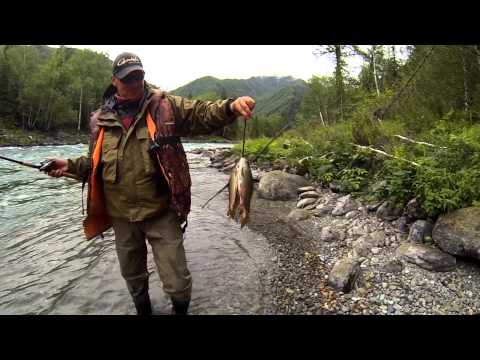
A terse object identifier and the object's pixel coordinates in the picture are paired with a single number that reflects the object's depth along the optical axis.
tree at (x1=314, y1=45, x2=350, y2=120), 21.28
